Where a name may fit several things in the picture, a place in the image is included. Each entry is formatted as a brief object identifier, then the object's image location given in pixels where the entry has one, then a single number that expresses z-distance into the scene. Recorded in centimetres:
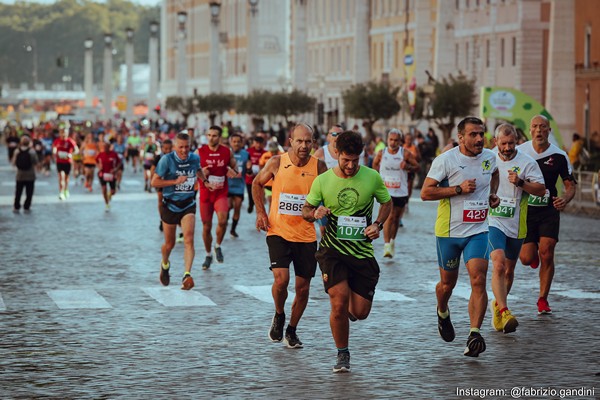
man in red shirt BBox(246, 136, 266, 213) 3127
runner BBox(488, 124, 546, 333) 1394
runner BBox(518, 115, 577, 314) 1528
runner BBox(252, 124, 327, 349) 1302
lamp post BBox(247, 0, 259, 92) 8021
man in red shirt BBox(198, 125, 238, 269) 2098
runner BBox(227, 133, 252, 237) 2602
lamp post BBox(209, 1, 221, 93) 8406
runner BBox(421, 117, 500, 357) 1270
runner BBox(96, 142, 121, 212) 3394
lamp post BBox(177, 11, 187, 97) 10944
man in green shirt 1183
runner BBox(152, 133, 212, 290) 1805
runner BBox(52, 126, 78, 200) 3938
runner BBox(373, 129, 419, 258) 2373
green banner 3838
